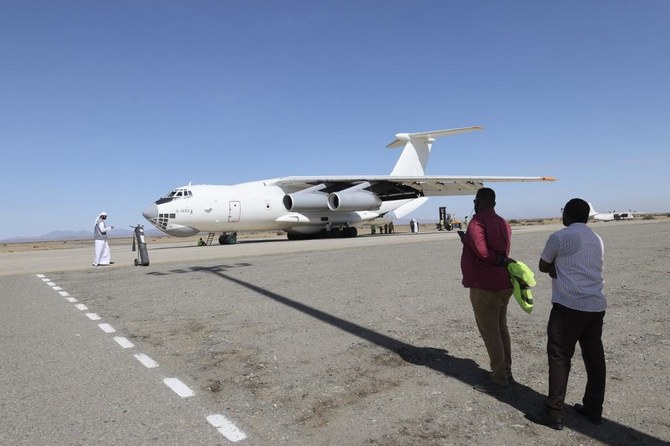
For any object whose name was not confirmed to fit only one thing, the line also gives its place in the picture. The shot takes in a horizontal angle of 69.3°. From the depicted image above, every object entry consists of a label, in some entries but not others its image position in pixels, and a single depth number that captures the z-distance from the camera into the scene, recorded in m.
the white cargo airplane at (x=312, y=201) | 24.58
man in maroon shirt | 4.19
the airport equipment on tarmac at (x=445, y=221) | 45.20
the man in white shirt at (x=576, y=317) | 3.60
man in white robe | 16.16
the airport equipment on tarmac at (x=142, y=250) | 15.36
